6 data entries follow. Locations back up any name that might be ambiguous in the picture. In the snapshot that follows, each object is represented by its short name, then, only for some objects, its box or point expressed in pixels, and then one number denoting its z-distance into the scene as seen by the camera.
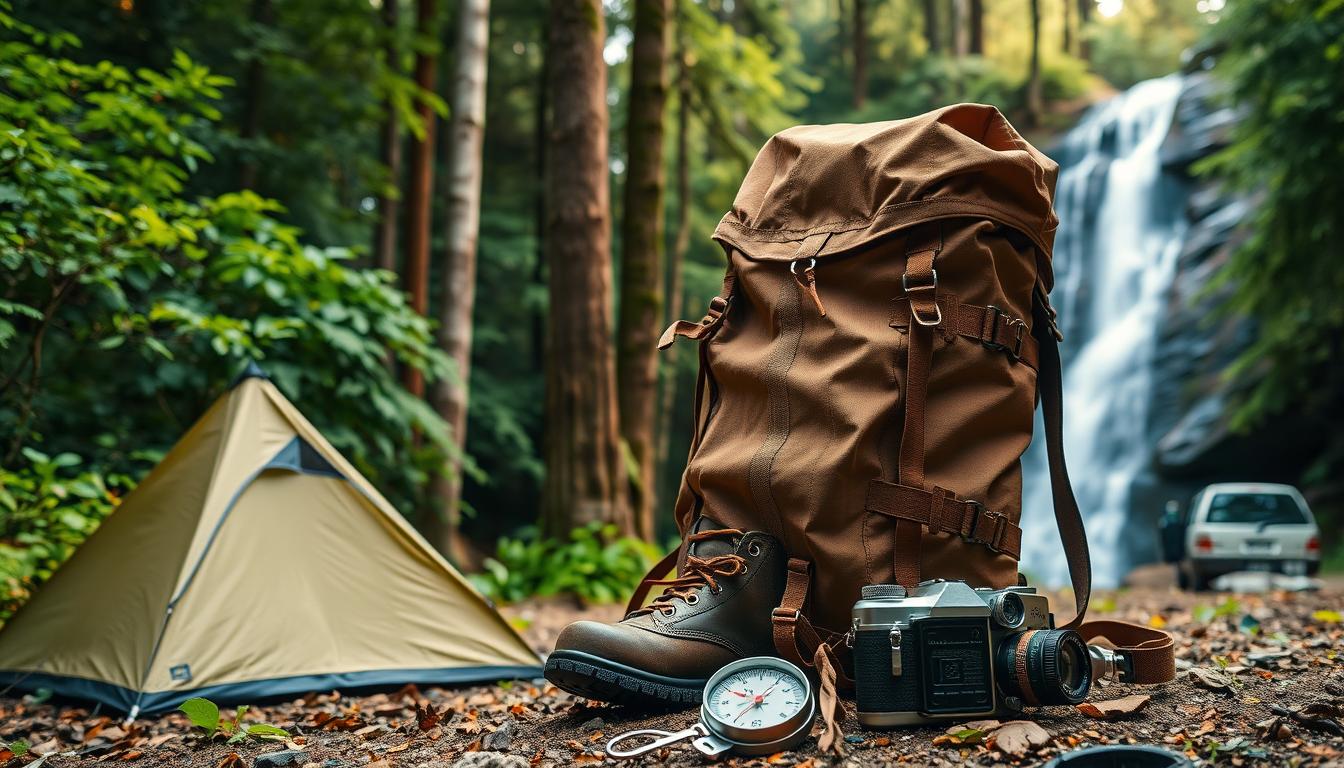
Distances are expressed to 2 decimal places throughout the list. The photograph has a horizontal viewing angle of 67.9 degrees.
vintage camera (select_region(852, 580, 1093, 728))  2.20
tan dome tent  3.33
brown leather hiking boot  2.37
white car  9.51
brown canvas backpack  2.46
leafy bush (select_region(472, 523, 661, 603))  6.89
